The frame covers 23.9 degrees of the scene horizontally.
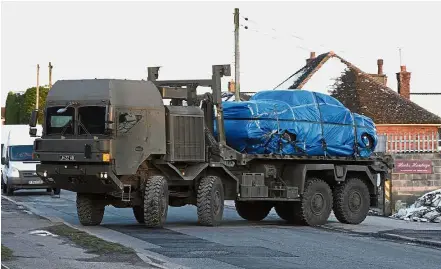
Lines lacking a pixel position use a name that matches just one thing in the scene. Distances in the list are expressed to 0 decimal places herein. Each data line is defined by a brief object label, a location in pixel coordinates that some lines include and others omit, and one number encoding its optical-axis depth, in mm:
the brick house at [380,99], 61594
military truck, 22500
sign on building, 34219
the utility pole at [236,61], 42656
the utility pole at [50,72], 91550
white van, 42000
